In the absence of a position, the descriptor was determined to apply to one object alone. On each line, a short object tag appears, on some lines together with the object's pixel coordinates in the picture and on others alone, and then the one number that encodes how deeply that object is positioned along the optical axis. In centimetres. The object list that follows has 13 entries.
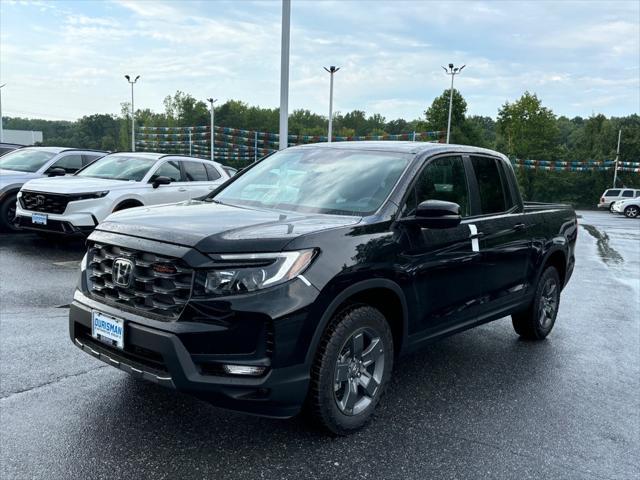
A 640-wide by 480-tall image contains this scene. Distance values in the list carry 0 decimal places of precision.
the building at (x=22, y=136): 9038
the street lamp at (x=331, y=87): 3320
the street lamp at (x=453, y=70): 4444
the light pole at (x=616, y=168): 6394
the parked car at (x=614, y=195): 4466
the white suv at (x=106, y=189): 905
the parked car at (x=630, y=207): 3694
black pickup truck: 291
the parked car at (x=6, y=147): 1585
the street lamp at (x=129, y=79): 5344
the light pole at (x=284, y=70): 1407
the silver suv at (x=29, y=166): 1048
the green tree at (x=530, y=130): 6919
